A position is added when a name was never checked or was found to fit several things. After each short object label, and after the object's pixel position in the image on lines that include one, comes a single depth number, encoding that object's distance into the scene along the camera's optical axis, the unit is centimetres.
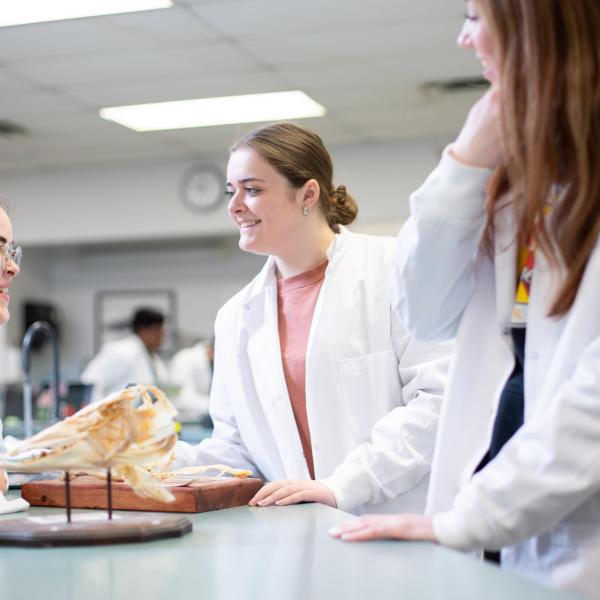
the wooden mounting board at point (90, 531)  114
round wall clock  725
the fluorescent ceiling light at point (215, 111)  568
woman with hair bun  194
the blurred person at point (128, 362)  679
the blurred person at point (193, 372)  721
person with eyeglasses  174
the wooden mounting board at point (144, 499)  140
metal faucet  355
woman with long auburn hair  108
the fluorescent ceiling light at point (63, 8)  410
